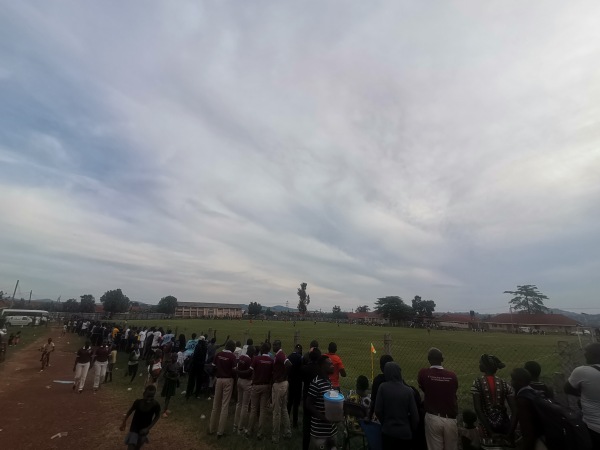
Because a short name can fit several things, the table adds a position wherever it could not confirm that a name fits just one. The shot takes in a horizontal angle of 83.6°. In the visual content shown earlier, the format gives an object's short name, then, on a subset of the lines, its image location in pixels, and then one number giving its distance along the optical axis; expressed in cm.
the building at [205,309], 14450
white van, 4712
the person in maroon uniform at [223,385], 816
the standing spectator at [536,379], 435
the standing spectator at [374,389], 562
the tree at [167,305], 12088
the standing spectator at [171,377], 1055
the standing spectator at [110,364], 1453
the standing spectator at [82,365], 1216
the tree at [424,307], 9719
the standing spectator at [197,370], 1161
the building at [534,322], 8031
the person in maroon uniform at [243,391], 820
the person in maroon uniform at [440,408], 484
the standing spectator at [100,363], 1261
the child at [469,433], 520
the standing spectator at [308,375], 664
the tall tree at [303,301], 13775
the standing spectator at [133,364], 1411
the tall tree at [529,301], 10557
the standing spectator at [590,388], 438
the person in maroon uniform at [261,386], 799
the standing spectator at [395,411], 473
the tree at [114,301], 10131
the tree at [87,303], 10975
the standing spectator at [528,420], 386
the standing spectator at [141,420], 584
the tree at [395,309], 9425
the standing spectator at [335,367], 798
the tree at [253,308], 13176
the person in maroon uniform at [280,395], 775
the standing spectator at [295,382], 865
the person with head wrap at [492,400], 482
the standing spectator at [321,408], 554
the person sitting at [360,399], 616
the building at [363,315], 13362
